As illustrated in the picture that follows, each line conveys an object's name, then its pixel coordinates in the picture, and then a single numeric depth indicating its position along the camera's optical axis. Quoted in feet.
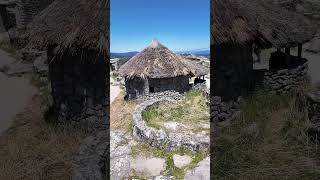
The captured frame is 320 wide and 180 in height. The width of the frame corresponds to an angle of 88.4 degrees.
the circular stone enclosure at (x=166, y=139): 12.37
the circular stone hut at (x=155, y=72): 22.94
